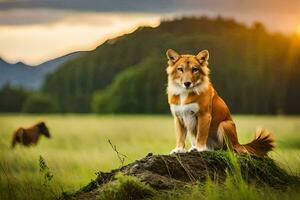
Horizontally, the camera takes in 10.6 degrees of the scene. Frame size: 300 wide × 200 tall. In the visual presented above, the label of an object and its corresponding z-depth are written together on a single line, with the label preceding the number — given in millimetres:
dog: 15277
